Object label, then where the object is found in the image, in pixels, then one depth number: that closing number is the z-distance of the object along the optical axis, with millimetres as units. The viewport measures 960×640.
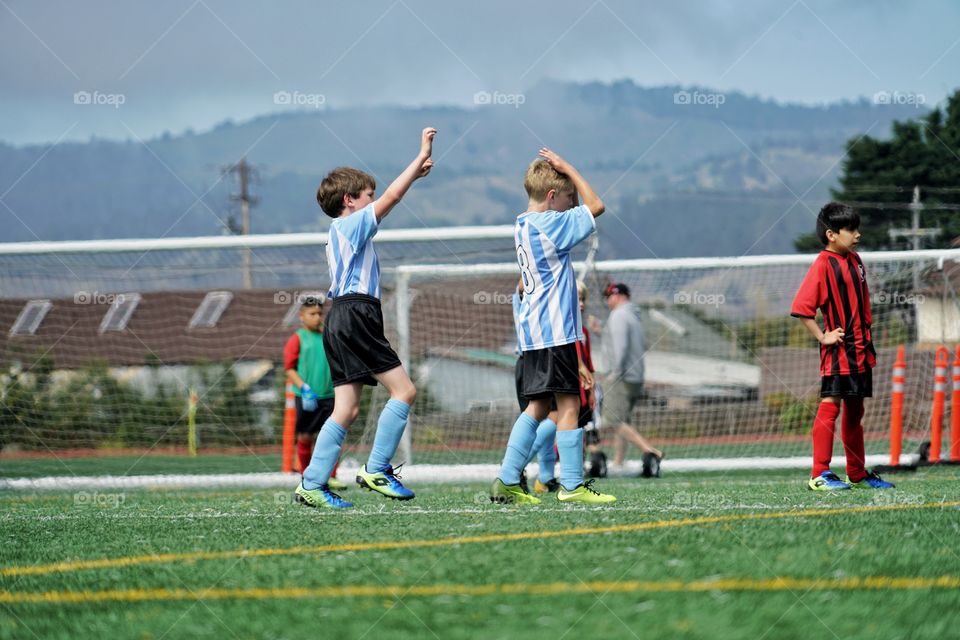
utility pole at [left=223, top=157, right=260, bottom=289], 61656
